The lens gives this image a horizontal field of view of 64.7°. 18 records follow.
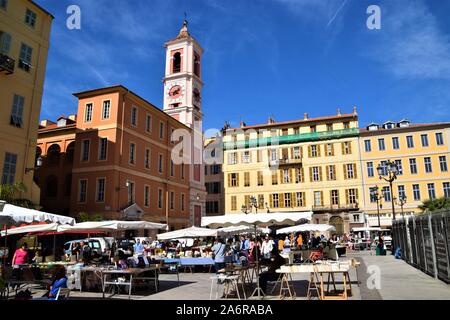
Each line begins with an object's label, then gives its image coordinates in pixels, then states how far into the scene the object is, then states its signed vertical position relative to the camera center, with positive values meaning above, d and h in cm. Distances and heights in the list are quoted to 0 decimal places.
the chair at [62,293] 657 -96
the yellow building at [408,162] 4038 +865
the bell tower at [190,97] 3821 +1559
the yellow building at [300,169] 4300 +889
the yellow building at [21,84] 1864 +853
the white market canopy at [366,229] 3090 +83
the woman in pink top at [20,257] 1225 -53
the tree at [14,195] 1538 +203
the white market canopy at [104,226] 1325 +54
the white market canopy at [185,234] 1811 +31
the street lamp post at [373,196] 4016 +481
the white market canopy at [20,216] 784 +58
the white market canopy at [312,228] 1859 +57
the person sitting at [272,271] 978 -86
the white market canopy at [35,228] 1363 +49
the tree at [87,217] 2275 +150
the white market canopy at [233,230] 1931 +52
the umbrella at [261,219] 1097 +63
